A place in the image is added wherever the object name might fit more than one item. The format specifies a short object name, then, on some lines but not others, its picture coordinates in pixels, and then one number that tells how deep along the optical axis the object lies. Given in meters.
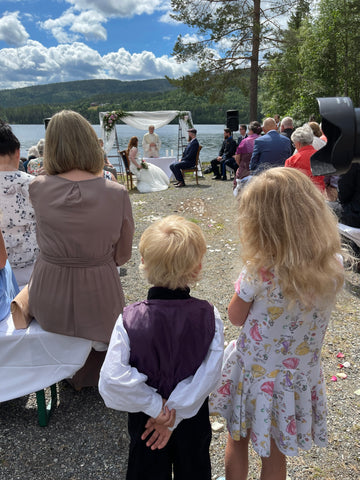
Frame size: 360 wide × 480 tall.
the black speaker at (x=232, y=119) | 17.14
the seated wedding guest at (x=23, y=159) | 7.69
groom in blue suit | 11.33
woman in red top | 5.16
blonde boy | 1.33
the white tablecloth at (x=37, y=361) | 2.11
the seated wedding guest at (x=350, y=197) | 4.26
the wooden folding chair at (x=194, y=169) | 11.45
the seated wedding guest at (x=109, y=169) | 4.49
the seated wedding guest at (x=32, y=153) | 6.91
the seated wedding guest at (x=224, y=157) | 12.05
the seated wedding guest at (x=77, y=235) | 1.92
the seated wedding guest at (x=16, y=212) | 2.58
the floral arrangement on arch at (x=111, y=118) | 12.98
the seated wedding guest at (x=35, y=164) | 5.82
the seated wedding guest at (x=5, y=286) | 2.14
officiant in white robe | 12.59
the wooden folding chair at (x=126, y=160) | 11.41
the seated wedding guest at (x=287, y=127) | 9.58
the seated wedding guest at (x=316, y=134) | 6.20
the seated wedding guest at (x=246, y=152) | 7.68
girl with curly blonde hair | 1.33
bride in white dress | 11.05
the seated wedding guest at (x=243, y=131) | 12.47
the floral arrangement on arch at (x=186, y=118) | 14.00
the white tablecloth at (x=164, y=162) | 12.70
